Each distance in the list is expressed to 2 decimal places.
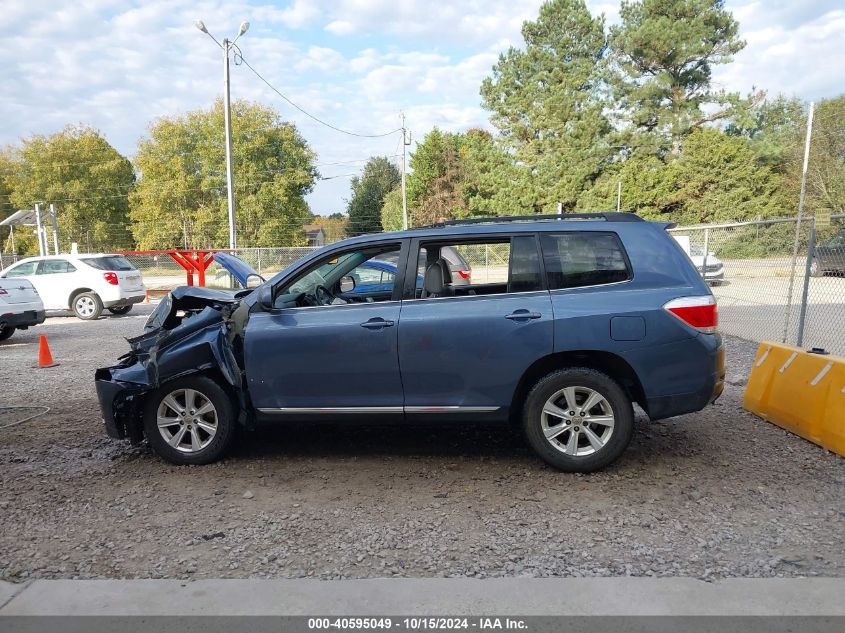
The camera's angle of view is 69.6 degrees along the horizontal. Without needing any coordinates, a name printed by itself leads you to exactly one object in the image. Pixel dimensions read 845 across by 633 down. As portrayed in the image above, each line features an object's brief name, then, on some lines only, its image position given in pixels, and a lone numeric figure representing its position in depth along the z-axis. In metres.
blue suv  4.13
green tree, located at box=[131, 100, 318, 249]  40.06
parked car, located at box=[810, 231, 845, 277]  7.62
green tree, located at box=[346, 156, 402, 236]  70.06
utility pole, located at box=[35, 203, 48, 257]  21.66
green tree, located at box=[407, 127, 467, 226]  48.50
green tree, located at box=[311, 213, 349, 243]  78.66
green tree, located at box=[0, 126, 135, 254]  45.00
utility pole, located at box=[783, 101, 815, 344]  6.95
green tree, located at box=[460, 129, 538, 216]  39.25
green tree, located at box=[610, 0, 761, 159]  36.84
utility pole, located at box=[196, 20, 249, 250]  21.39
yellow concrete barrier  4.57
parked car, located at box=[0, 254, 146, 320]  14.75
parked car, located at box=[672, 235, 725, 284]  10.62
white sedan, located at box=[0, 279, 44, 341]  10.75
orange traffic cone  8.83
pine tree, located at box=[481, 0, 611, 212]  37.69
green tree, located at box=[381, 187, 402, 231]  55.34
